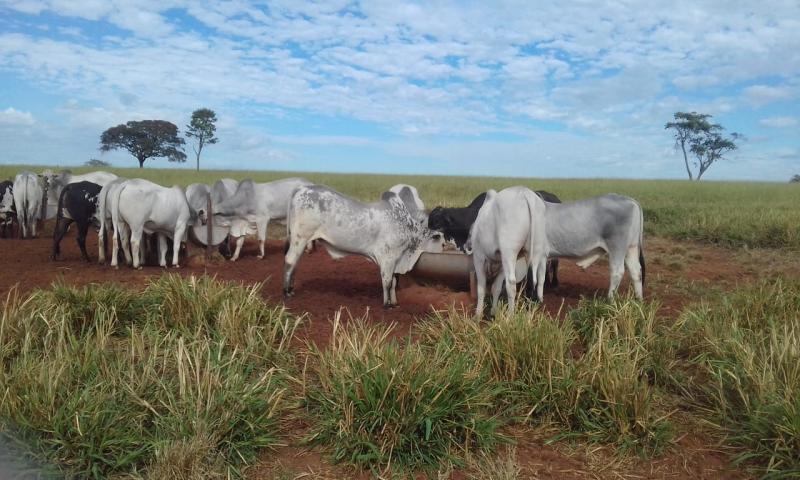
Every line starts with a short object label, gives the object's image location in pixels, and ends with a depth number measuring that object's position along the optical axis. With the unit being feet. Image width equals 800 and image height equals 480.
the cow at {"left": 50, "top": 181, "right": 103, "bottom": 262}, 37.45
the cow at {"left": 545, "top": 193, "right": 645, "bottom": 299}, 27.04
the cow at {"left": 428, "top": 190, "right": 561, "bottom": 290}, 31.73
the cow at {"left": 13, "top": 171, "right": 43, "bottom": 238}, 46.03
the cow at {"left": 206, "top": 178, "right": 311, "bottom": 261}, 42.22
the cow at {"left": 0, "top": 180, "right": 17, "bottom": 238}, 47.37
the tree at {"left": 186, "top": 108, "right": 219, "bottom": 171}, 150.92
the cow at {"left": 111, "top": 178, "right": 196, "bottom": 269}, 35.01
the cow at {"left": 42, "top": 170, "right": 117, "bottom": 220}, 45.99
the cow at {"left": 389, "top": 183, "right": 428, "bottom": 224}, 36.60
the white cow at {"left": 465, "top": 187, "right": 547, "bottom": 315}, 23.99
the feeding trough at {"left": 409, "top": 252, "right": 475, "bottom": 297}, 29.78
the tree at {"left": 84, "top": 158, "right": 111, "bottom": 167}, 154.25
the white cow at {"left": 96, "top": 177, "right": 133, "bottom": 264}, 35.86
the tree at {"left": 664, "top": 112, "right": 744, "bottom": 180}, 164.96
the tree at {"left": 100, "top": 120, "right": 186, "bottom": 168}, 147.33
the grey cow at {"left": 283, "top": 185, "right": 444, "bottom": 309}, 28.81
